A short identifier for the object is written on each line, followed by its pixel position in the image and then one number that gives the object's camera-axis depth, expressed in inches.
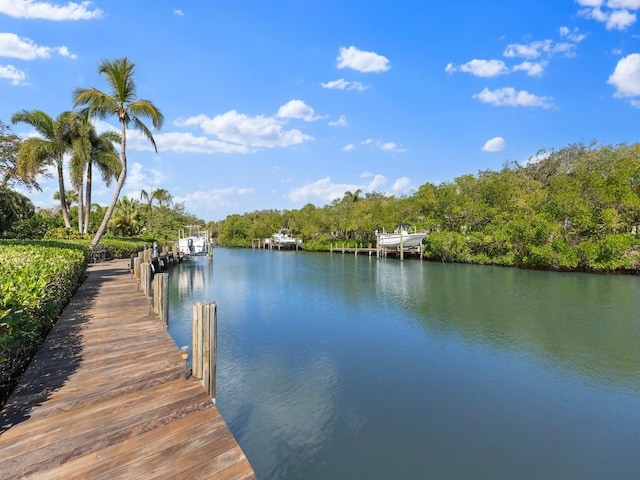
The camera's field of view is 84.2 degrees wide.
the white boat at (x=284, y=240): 2276.1
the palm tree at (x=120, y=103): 607.8
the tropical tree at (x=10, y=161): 556.1
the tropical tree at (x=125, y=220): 1240.2
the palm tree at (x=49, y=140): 793.6
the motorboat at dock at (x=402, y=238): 1362.2
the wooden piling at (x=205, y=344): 173.0
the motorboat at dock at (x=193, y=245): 1254.9
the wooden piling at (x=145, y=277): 385.7
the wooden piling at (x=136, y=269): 488.7
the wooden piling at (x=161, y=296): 288.8
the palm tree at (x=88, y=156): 855.7
